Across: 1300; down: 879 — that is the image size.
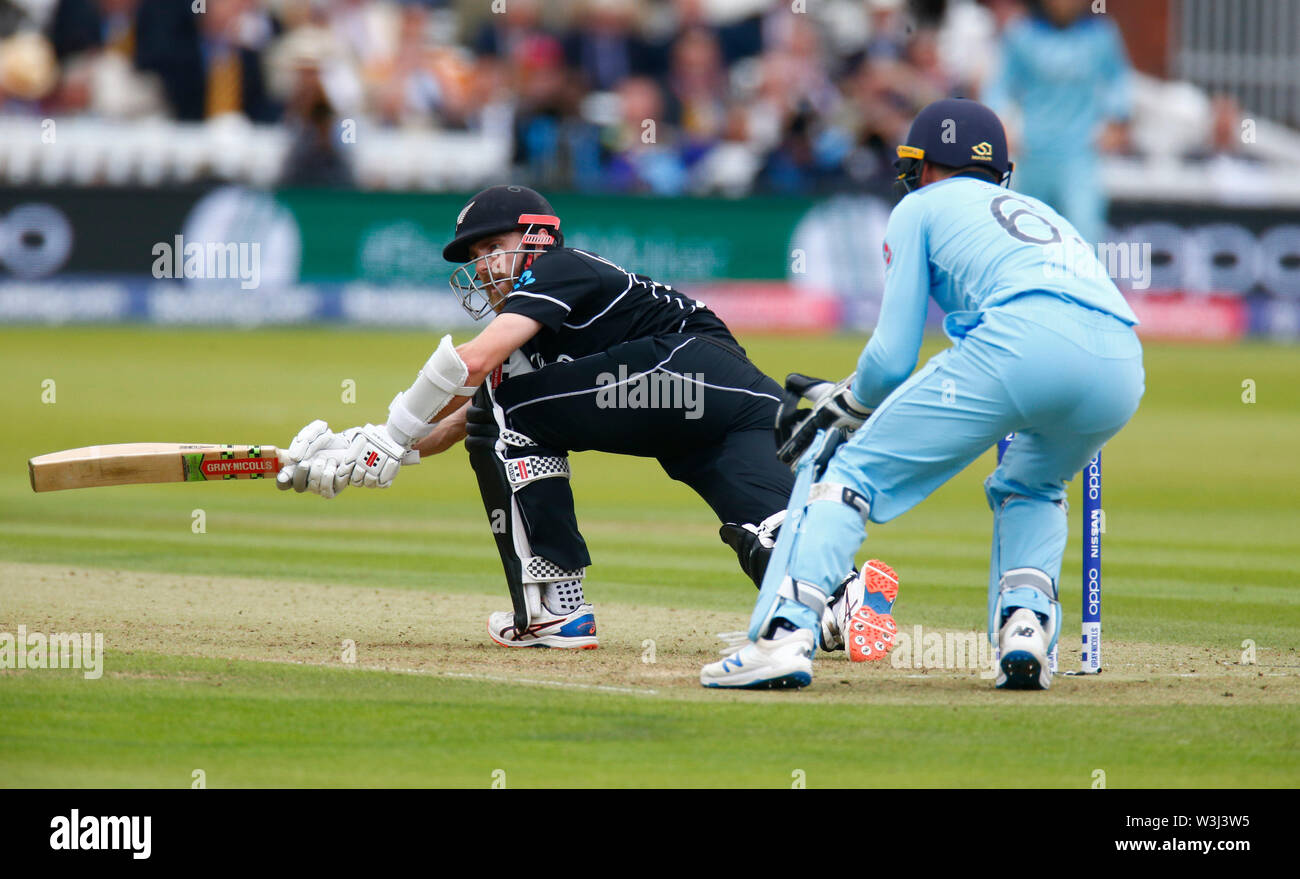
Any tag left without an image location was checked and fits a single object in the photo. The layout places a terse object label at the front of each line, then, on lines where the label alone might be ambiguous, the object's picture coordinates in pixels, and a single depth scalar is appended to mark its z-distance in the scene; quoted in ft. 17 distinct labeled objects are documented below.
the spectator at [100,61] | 75.41
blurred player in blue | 59.93
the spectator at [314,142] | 70.28
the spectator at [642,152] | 75.02
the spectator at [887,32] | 86.43
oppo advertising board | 66.85
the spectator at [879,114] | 77.20
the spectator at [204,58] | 75.36
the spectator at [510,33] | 82.02
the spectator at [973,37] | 88.99
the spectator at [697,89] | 82.33
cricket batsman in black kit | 22.18
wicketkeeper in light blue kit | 18.25
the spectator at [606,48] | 84.17
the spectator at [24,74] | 73.51
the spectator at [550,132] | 73.31
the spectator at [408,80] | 78.33
